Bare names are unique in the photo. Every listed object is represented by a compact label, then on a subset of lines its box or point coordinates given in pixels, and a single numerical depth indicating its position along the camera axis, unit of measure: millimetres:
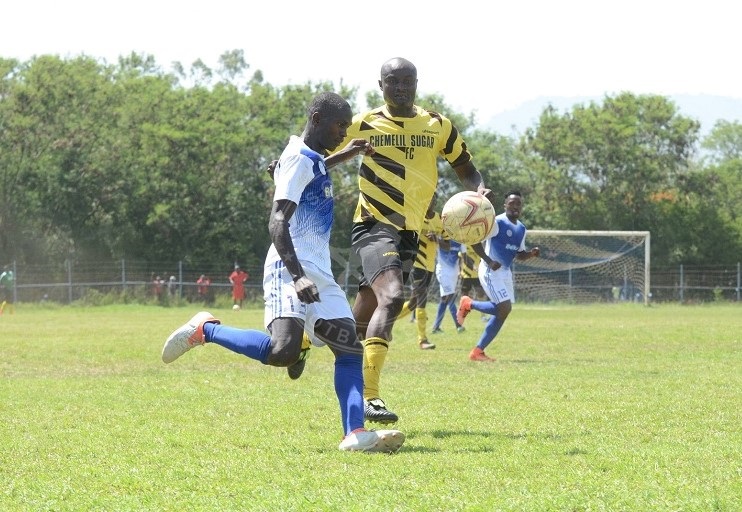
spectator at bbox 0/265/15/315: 39156
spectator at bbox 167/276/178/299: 40938
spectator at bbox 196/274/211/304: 40947
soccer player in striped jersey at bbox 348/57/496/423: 8023
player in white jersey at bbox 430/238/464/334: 20578
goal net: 39531
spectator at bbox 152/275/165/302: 40259
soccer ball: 8164
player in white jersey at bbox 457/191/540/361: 13867
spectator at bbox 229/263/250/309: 39406
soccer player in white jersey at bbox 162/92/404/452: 6191
